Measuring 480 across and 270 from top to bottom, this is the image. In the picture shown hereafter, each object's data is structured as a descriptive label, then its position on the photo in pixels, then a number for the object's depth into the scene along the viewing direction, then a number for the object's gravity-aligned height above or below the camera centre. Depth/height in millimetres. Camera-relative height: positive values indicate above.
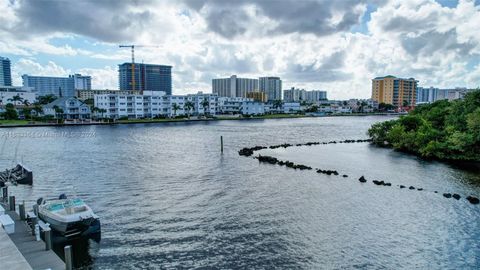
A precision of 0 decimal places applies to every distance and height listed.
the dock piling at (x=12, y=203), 21453 -6285
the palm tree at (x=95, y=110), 120900 -1393
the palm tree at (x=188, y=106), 142575 +248
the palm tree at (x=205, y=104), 151050 +1194
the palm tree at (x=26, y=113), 122125 -2615
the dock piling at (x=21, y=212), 19516 -6244
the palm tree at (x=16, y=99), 136725 +2801
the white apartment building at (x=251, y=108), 168625 -581
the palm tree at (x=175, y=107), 139762 -416
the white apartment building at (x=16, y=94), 148000 +5471
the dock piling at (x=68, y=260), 13906 -6412
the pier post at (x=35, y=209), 21469 -6671
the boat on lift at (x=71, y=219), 19162 -6555
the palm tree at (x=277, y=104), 193250 +1716
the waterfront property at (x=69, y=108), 121000 -913
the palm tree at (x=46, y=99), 150750 +3195
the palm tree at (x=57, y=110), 116000 -1397
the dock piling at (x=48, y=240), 15617 -6323
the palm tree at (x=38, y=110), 118900 -1461
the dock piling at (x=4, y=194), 23961 -6403
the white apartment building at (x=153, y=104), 127750 +854
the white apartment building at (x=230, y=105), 167625 +893
